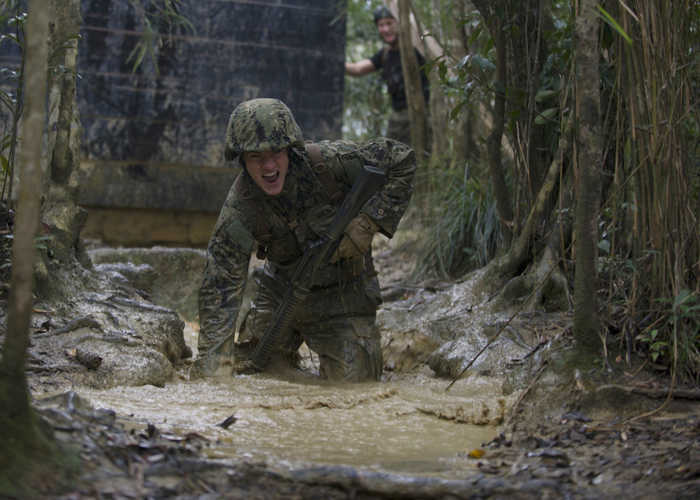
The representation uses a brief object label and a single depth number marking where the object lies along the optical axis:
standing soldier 18.65
